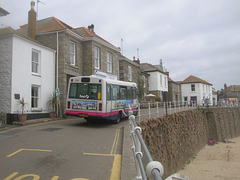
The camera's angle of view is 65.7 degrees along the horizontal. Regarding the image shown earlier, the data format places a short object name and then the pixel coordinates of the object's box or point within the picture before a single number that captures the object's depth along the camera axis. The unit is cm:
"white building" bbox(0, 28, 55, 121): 1133
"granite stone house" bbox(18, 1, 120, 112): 1482
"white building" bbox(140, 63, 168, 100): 3388
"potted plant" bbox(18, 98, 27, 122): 1075
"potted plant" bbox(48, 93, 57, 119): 1359
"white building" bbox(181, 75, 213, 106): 4588
